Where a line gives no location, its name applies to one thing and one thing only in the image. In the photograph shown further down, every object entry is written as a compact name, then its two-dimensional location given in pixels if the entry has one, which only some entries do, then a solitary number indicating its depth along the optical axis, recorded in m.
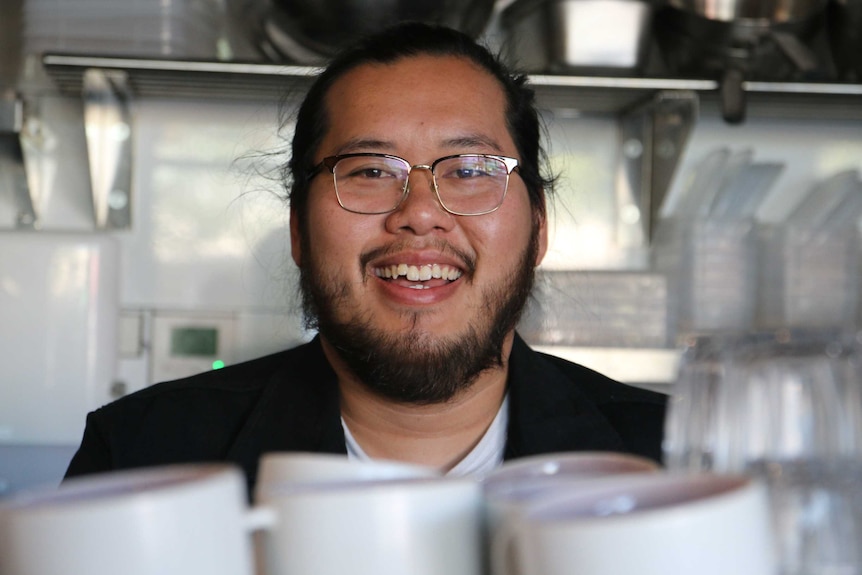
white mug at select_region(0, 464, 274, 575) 0.38
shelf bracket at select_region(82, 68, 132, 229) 1.88
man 1.12
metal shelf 1.74
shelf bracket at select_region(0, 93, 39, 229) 2.03
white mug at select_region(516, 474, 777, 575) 0.36
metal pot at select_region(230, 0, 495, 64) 1.66
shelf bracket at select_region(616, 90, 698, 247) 1.86
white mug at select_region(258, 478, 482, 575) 0.42
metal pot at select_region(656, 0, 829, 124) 1.81
